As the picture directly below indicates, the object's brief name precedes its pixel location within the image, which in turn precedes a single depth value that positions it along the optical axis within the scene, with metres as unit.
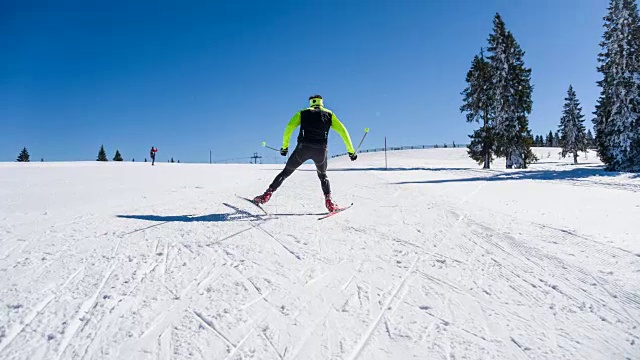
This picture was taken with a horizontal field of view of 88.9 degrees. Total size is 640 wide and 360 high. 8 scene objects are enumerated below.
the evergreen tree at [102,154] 76.06
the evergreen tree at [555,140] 113.67
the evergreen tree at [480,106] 30.38
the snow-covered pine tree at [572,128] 56.88
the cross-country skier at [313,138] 6.50
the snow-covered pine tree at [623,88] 21.28
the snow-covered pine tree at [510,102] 28.88
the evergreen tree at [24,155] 73.44
